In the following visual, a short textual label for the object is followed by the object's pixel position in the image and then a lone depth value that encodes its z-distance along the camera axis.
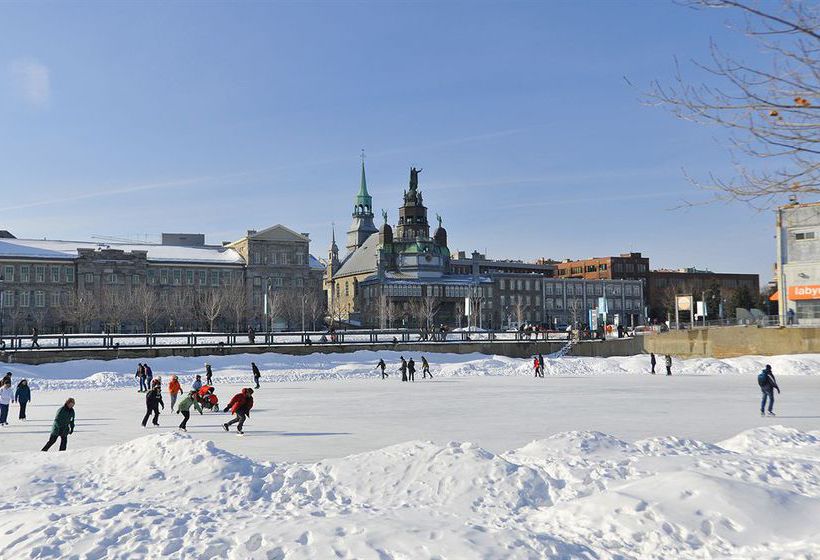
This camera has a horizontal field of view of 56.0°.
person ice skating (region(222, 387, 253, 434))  18.92
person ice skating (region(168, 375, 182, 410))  24.34
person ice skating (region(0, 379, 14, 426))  21.30
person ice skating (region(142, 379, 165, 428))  20.61
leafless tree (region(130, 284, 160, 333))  87.56
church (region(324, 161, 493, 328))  118.62
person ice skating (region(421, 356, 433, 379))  41.62
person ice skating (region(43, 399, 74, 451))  15.96
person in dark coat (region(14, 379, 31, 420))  22.72
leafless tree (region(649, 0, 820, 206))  8.27
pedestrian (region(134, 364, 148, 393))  32.62
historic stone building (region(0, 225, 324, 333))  89.56
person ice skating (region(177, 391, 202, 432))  19.36
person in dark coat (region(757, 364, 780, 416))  21.64
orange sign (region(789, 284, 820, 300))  56.88
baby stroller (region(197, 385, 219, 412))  24.28
